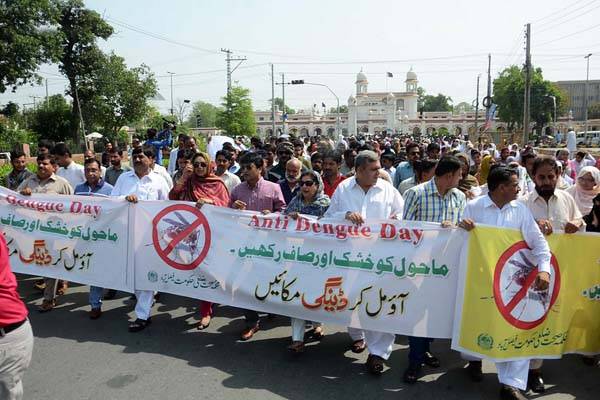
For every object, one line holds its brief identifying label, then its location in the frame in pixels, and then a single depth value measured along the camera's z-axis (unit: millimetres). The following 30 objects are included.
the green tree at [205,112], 125425
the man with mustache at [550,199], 4297
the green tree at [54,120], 38031
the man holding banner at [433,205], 3967
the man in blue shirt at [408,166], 7578
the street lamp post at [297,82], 40812
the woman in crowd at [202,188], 5176
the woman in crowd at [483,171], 10062
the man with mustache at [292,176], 5461
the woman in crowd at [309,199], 4582
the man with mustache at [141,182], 5457
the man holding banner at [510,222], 3613
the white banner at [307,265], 3986
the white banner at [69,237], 5191
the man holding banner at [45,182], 5762
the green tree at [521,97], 66312
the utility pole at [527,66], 24766
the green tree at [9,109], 31359
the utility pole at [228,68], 47344
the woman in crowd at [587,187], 5281
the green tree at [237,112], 51562
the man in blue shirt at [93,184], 5910
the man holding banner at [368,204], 4109
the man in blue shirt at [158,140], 11320
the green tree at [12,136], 32037
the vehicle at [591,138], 47647
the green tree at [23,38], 26844
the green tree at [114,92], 37375
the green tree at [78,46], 36406
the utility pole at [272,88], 48781
